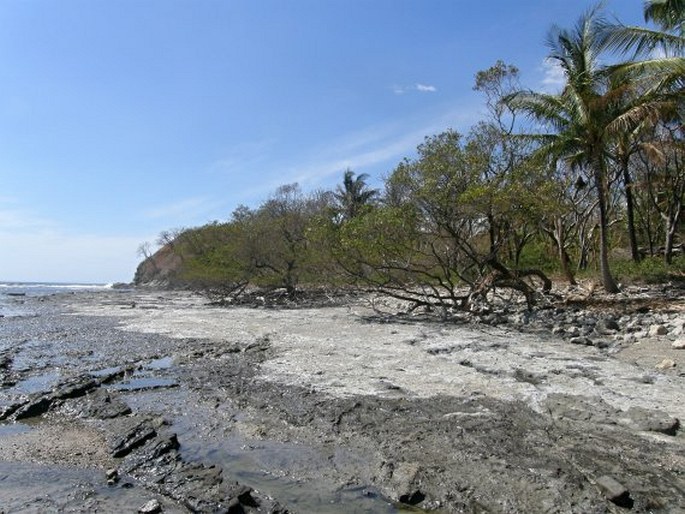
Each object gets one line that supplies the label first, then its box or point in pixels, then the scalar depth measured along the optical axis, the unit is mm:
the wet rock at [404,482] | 4586
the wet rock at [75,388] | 8234
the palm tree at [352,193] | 44812
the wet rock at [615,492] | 4273
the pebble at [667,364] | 8711
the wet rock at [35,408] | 7309
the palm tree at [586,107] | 16797
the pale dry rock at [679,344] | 9927
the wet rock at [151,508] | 4379
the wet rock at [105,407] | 7250
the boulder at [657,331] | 11180
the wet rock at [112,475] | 5046
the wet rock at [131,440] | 5801
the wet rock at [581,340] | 11281
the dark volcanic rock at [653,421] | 5705
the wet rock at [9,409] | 7252
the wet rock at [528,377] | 8157
